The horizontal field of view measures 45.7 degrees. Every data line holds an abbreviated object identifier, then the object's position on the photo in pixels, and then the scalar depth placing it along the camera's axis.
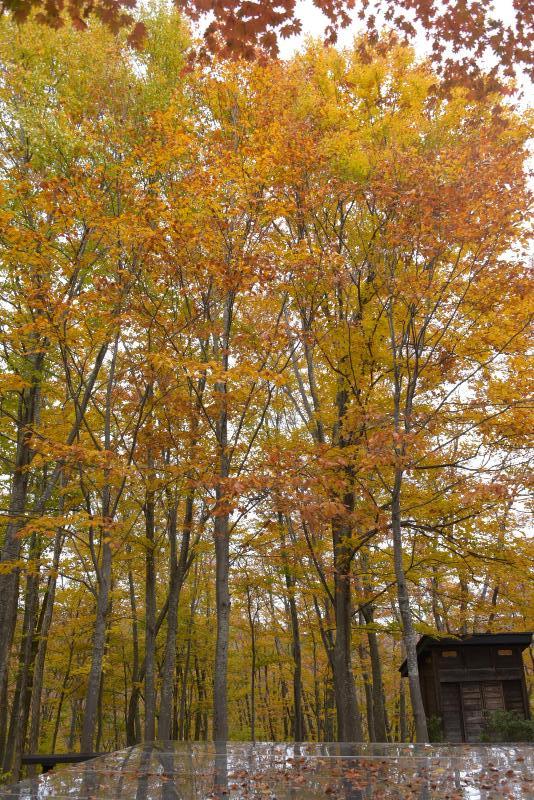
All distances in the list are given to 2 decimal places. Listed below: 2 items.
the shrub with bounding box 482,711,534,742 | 11.27
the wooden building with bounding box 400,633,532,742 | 14.02
